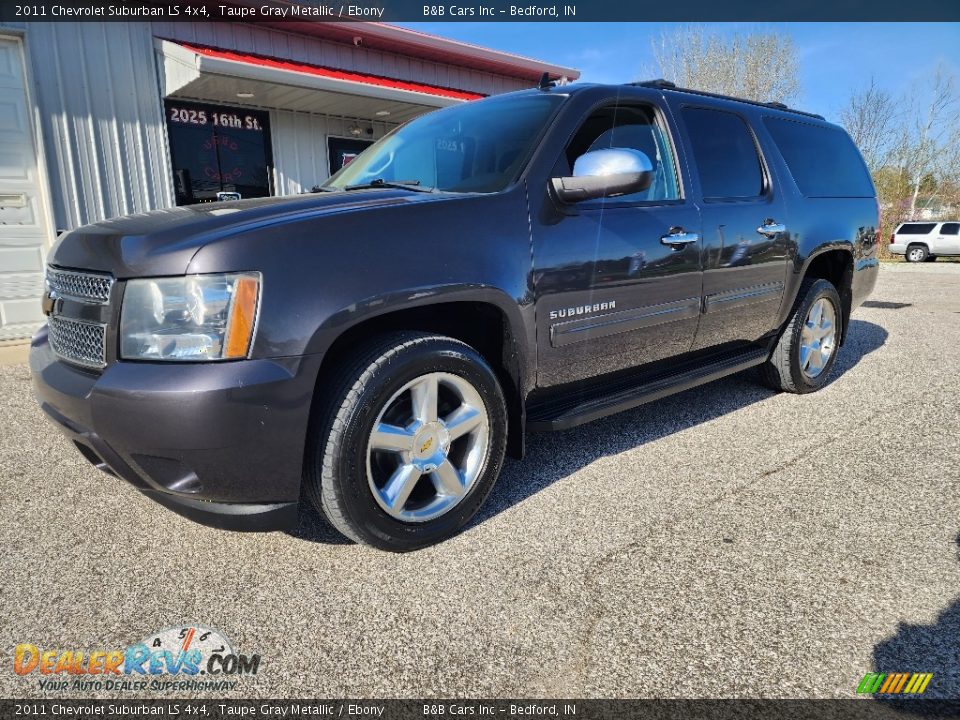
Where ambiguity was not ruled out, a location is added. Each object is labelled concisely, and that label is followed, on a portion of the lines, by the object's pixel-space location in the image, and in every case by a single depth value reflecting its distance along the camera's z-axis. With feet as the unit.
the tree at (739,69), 91.45
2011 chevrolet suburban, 6.66
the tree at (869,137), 107.76
